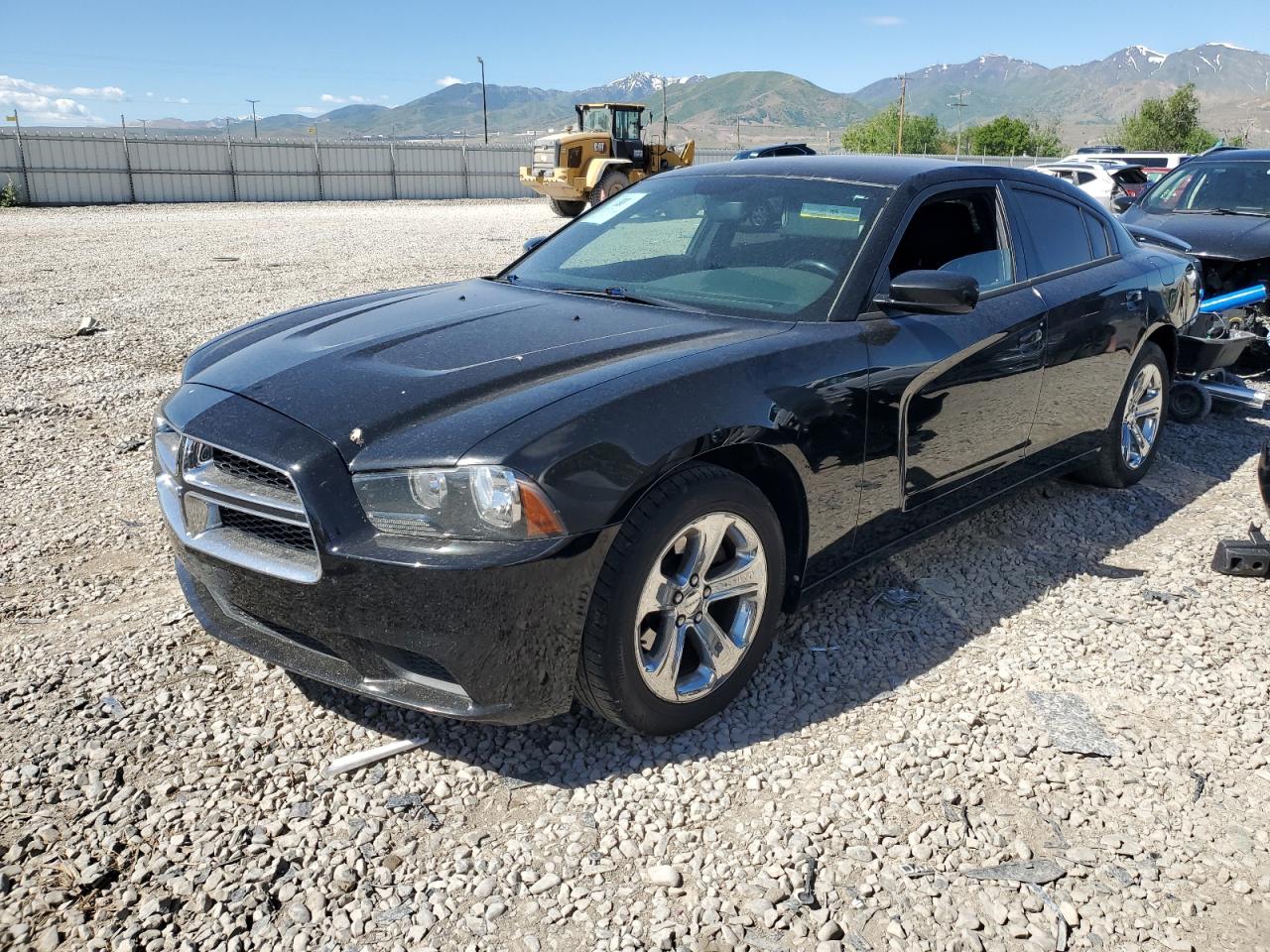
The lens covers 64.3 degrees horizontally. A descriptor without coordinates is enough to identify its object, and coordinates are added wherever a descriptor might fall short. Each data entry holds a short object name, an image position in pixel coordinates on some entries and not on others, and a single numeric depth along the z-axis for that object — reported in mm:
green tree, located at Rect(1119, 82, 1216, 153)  75250
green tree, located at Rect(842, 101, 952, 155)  94062
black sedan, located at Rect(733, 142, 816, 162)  24609
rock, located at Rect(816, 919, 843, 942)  2295
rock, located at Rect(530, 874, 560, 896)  2422
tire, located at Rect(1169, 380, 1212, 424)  6422
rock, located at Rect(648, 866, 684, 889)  2453
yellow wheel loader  26688
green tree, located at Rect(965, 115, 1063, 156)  95938
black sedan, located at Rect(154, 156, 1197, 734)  2508
